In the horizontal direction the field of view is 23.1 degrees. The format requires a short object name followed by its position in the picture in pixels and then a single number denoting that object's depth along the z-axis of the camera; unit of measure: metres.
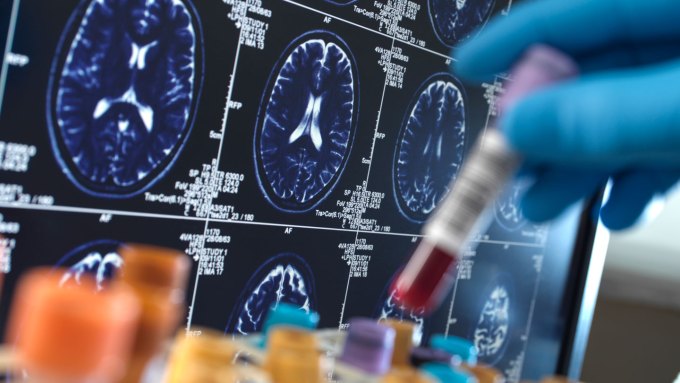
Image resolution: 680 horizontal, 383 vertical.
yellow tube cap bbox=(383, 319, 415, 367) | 0.53
